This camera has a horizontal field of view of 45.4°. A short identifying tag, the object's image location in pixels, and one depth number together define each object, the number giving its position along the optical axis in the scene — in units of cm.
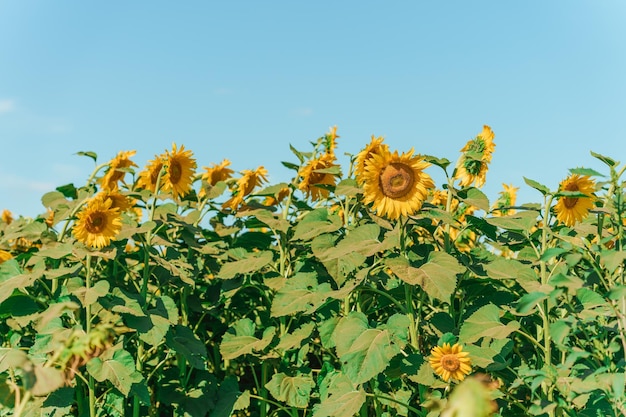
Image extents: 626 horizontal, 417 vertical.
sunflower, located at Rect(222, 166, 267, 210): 450
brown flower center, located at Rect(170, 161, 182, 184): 434
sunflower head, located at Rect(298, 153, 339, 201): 411
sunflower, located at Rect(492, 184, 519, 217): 462
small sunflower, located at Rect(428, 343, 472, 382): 304
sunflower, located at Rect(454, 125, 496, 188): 367
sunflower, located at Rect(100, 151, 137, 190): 439
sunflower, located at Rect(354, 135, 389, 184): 345
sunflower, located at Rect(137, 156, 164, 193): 435
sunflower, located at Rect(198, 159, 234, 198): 477
